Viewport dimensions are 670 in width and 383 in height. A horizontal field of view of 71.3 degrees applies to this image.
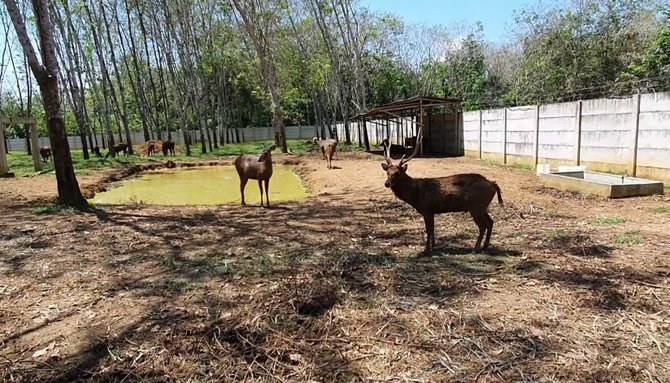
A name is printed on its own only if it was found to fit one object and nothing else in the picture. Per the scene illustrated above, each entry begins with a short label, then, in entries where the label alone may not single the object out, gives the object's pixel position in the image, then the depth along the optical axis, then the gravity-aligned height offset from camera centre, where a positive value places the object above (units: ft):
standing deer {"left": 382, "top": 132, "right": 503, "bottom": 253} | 16.53 -2.95
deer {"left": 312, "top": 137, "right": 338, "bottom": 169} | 53.57 -3.55
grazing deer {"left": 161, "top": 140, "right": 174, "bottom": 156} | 85.01 -3.71
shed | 63.46 -1.71
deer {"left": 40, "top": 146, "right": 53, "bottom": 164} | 75.10 -3.29
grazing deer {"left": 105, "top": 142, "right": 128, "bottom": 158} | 81.66 -3.28
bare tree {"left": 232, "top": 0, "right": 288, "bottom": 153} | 70.54 +13.52
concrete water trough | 27.87 -5.00
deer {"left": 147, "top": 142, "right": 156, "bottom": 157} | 84.43 -3.76
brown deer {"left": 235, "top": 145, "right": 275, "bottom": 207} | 31.27 -3.03
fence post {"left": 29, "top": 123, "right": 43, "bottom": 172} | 53.90 -1.74
